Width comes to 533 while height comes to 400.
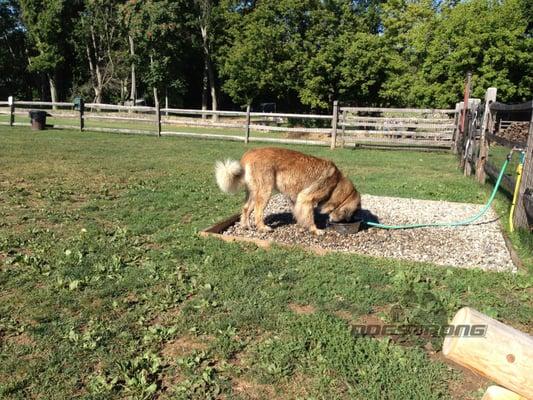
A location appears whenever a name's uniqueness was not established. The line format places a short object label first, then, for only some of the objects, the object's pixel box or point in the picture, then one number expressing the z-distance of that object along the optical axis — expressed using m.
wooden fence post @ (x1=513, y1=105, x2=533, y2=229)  6.05
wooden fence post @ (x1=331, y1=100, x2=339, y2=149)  18.44
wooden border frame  5.21
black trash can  20.00
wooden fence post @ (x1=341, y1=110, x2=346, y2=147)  18.67
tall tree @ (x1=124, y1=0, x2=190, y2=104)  39.50
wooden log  1.53
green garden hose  6.30
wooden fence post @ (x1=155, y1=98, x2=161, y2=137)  20.28
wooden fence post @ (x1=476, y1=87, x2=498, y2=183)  10.05
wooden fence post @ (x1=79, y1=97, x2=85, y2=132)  20.90
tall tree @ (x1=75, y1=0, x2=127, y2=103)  45.81
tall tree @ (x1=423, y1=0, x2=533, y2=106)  28.88
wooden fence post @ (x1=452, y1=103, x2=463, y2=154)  17.00
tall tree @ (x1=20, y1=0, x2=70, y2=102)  45.75
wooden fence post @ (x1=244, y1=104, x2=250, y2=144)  19.17
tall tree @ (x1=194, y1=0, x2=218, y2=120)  41.22
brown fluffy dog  5.85
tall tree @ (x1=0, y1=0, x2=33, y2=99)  50.16
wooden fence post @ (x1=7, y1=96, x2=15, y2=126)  21.56
